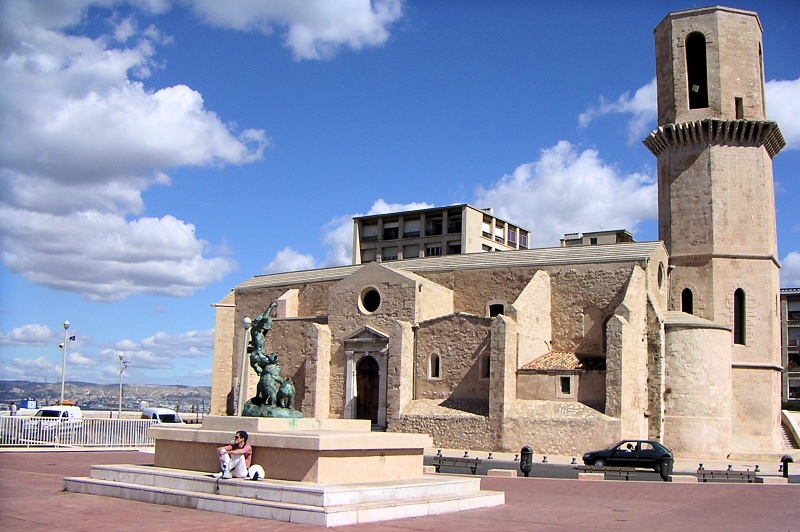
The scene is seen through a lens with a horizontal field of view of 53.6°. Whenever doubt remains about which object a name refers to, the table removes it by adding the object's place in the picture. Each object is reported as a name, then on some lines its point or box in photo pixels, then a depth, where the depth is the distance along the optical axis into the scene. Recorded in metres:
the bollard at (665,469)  20.69
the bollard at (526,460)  20.53
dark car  23.44
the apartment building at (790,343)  64.50
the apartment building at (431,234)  69.12
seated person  12.88
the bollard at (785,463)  21.70
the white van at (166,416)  37.59
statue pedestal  12.64
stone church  29.70
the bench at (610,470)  20.96
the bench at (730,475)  20.62
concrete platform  11.34
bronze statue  15.34
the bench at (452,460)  20.27
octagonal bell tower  32.53
